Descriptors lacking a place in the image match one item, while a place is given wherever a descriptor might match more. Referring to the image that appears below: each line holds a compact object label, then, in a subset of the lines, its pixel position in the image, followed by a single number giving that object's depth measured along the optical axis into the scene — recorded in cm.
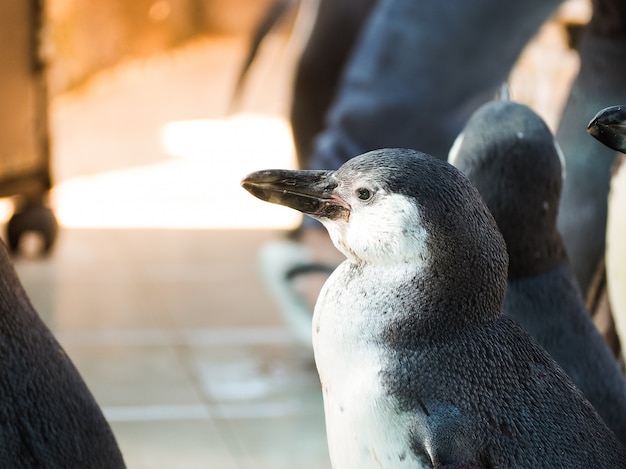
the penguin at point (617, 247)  238
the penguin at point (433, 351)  212
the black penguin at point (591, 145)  252
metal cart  520
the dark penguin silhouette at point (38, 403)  216
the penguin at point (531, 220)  231
